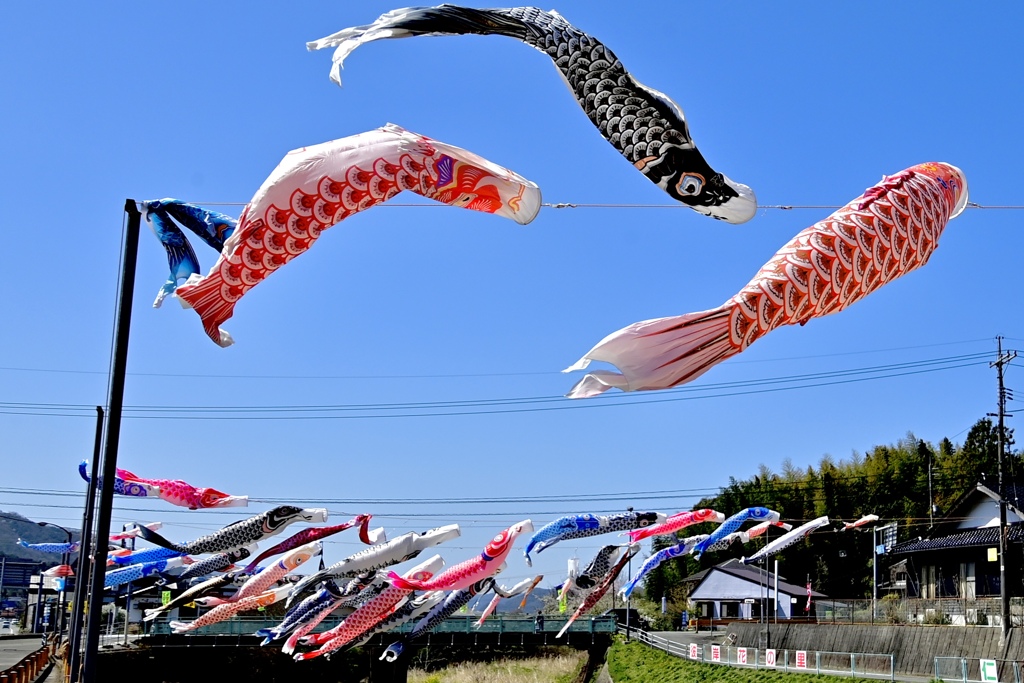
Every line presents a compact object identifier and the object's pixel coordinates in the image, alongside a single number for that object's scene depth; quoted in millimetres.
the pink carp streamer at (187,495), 26062
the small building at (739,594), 61188
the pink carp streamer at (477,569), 31656
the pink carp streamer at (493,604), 40703
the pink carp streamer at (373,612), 33906
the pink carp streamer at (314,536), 32312
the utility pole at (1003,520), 29531
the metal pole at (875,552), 47094
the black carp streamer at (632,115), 8117
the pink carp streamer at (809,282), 6559
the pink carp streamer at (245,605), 33812
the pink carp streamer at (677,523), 33031
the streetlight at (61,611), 45806
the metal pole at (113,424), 11023
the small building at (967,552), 40000
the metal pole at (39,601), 72375
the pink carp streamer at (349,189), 9055
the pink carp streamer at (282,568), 33562
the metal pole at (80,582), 13672
